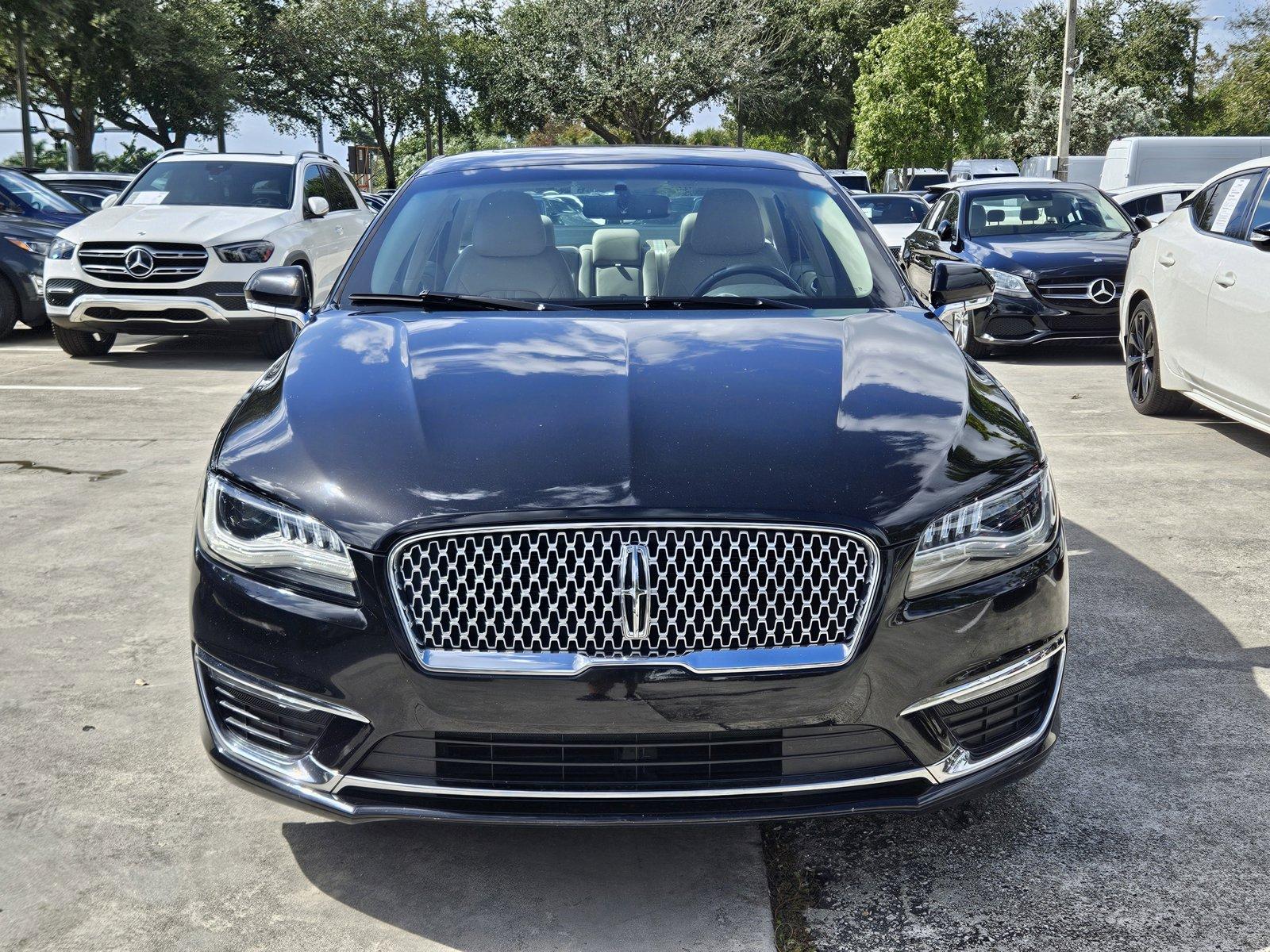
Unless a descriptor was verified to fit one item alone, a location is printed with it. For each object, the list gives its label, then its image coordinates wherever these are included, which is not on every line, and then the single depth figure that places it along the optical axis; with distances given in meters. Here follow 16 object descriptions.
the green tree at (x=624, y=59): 45.31
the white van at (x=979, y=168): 38.58
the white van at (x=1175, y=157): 29.16
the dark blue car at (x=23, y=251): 12.79
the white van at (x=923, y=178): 41.12
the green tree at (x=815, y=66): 49.19
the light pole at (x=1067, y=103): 28.94
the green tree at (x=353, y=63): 47.22
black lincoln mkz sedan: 2.64
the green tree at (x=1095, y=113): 52.56
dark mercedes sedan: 11.38
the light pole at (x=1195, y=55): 53.50
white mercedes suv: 11.12
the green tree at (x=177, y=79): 37.97
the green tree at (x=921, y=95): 43.06
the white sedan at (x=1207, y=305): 6.86
